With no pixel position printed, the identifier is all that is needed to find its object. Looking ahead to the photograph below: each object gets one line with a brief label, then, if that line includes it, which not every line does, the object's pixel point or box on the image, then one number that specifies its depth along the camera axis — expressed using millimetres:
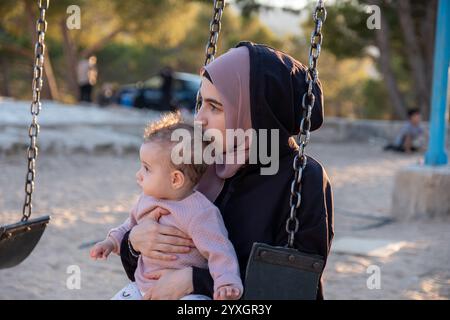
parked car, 18375
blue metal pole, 6227
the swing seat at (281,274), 1891
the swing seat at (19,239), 2758
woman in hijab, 1954
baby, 1932
